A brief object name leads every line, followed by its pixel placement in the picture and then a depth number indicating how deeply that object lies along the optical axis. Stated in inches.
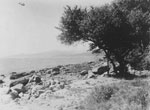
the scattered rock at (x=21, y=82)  1138.0
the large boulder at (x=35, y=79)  1161.4
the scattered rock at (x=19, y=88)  952.3
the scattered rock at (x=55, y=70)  1641.5
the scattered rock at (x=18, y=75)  1703.4
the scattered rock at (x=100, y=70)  1302.2
